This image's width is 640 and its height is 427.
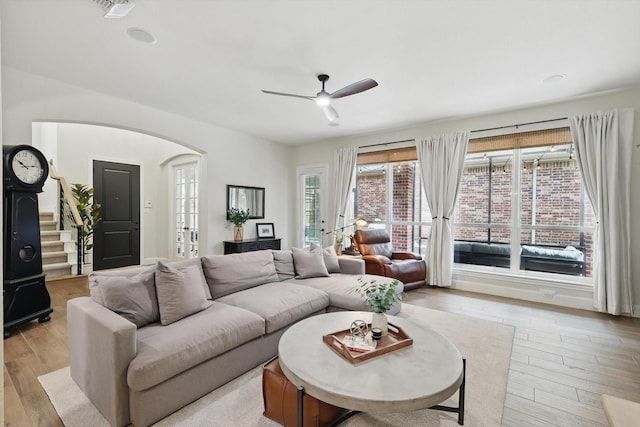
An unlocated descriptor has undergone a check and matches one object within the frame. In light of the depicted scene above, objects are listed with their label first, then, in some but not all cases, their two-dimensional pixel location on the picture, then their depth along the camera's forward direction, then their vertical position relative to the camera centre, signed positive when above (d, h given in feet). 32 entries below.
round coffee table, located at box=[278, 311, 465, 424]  5.10 -2.94
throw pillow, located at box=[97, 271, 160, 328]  7.33 -2.04
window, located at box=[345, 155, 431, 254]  17.99 +0.71
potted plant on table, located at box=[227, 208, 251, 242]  18.11 -0.45
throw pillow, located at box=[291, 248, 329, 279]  12.57 -2.11
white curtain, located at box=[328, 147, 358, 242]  19.81 +2.22
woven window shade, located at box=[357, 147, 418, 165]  17.93 +3.38
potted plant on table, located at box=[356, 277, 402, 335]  7.02 -2.08
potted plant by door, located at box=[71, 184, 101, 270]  19.03 -0.03
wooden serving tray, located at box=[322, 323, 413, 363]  6.10 -2.77
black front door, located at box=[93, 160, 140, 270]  20.59 -0.18
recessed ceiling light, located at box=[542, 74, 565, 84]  11.06 +4.86
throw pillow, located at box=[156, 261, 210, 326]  7.80 -2.10
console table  17.58 -1.91
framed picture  20.15 -1.17
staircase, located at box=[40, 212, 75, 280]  17.85 -2.13
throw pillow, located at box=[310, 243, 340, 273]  13.70 -2.15
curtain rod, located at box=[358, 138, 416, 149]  17.76 +4.13
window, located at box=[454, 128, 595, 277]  13.85 +0.23
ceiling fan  9.59 +3.92
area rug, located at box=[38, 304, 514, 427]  6.41 -4.26
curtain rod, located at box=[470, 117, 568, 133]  13.66 +4.10
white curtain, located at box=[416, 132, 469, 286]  15.99 +1.07
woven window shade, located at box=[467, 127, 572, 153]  13.85 +3.42
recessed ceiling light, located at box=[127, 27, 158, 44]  8.54 +4.97
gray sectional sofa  6.13 -2.76
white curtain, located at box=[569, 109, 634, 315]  12.22 +0.44
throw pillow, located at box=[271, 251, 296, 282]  12.30 -2.08
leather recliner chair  14.93 -2.46
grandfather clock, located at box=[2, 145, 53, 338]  10.23 -0.87
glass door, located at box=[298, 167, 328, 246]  21.48 +0.58
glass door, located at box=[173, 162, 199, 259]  21.54 +0.17
